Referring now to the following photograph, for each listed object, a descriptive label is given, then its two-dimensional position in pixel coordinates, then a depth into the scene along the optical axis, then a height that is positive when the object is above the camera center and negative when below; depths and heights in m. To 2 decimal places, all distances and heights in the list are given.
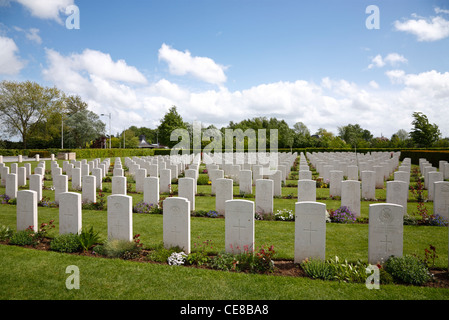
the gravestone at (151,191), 10.21 -1.28
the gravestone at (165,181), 13.36 -1.19
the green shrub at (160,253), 5.81 -2.10
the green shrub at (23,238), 6.62 -1.98
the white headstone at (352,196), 8.95 -1.28
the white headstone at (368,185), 11.67 -1.20
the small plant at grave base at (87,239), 6.26 -1.92
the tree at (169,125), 43.75 +5.13
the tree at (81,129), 56.56 +5.68
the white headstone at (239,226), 5.95 -1.51
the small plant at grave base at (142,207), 9.94 -1.87
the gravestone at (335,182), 12.22 -1.13
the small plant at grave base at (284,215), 8.94 -1.92
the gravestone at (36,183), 10.92 -1.08
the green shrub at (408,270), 4.84 -2.04
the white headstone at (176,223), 6.15 -1.50
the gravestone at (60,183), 11.34 -1.10
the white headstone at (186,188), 9.89 -1.14
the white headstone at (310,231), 5.65 -1.54
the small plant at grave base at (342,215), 8.55 -1.85
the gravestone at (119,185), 11.10 -1.15
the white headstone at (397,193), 8.66 -1.14
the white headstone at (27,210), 7.18 -1.42
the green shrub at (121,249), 5.98 -2.04
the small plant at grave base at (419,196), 10.39 -1.61
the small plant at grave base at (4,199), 11.38 -1.79
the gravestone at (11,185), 11.66 -1.25
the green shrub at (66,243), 6.23 -2.00
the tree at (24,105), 46.22 +8.97
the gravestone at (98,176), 14.55 -1.04
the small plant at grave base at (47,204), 10.75 -1.87
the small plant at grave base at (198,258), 5.66 -2.11
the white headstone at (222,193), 9.55 -1.26
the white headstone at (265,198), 9.17 -1.38
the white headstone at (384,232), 5.37 -1.48
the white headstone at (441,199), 8.30 -1.27
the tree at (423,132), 38.56 +3.58
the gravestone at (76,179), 14.43 -1.19
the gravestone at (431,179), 11.20 -0.92
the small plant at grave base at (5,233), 6.91 -1.96
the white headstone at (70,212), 6.75 -1.38
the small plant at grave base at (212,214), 9.36 -1.96
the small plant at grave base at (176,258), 5.61 -2.11
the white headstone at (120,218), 6.39 -1.43
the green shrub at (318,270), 5.05 -2.12
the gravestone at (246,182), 12.67 -1.18
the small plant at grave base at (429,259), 5.25 -2.06
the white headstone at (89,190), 10.86 -1.33
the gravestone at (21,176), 15.57 -1.14
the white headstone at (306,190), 9.05 -1.11
